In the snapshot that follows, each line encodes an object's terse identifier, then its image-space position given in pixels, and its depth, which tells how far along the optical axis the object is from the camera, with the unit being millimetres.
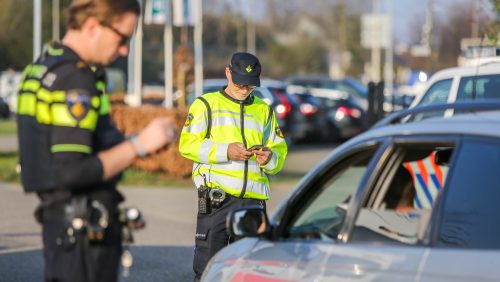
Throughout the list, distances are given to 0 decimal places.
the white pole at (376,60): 70375
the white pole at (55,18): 70250
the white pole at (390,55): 60144
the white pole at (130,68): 34794
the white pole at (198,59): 23547
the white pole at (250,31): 82031
